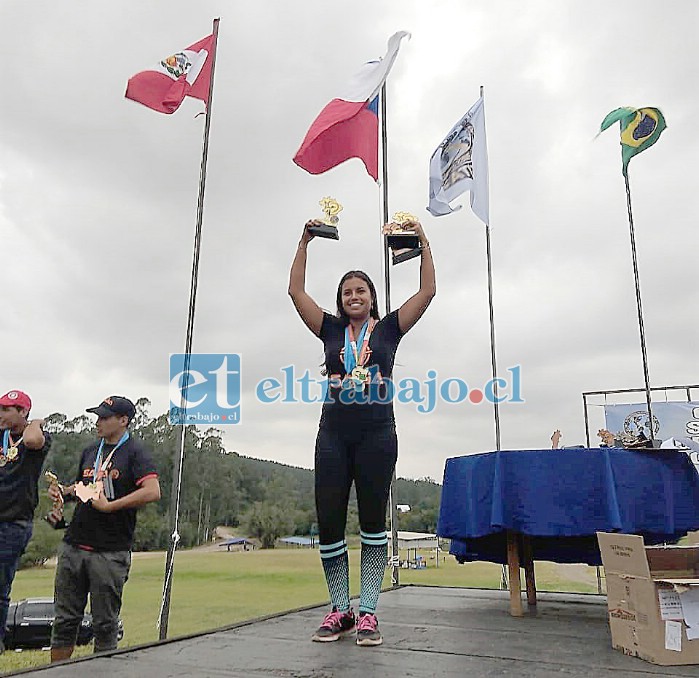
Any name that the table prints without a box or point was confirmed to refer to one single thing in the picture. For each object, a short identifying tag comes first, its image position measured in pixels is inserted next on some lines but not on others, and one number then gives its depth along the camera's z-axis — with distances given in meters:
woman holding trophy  1.94
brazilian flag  4.64
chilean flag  3.53
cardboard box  1.59
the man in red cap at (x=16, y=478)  2.29
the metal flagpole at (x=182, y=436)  2.30
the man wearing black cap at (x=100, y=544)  2.07
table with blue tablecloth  2.25
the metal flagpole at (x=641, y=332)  4.25
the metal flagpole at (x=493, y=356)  4.00
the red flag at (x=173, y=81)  3.48
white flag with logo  4.40
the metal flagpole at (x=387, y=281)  3.45
